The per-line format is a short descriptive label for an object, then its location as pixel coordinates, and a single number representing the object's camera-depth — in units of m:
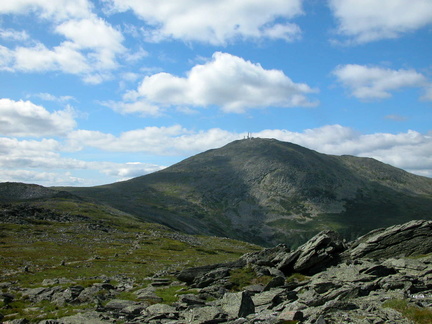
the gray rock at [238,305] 22.98
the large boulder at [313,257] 37.75
